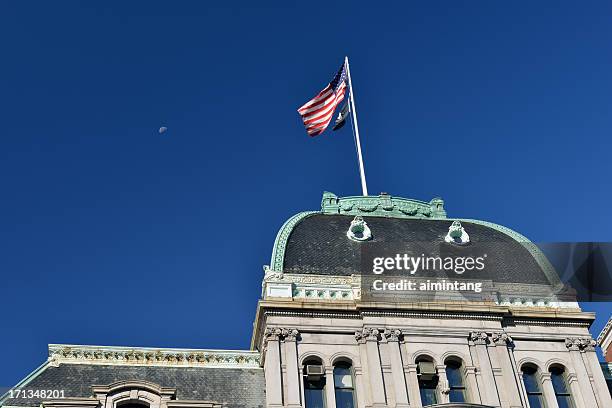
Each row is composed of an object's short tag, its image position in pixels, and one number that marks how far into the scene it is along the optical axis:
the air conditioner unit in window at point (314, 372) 43.72
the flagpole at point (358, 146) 57.38
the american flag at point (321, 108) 57.19
